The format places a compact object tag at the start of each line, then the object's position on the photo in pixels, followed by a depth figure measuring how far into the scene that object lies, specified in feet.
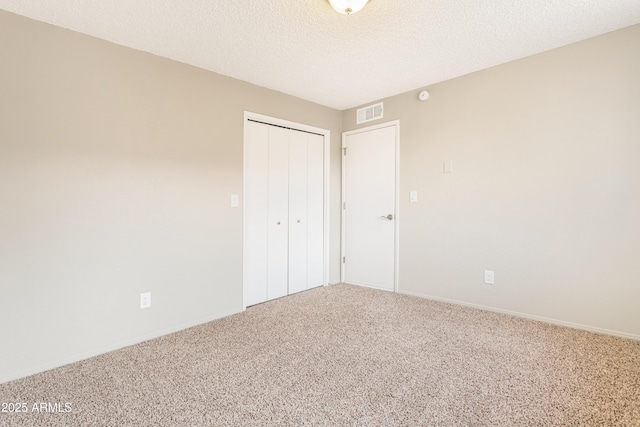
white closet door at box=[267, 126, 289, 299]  11.05
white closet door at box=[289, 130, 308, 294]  11.74
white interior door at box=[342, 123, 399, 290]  11.83
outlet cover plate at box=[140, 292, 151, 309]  7.81
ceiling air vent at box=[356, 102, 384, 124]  11.98
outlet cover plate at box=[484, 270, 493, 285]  9.46
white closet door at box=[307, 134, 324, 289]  12.37
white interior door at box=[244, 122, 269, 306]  10.27
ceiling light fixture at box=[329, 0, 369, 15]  5.77
